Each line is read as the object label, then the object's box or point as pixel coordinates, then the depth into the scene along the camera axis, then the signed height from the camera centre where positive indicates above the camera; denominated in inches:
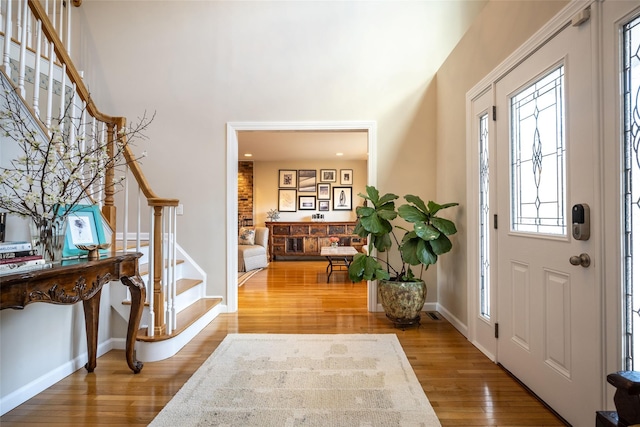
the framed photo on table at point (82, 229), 70.2 -2.4
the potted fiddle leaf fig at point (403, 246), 109.7 -10.0
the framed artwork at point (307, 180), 325.1 +38.8
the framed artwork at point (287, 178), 326.0 +41.0
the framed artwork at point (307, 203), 324.2 +15.8
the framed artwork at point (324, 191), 324.5 +27.5
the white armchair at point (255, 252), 237.3 -26.3
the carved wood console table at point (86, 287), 51.1 -12.8
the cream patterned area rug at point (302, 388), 63.4 -39.8
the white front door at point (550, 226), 57.1 -1.9
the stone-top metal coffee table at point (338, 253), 204.1 -22.5
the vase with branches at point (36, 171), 62.5 +10.7
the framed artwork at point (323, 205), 323.4 +13.7
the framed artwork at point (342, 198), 323.3 +20.8
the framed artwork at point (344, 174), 325.1 +45.4
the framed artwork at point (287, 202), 324.5 +16.9
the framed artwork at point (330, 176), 325.1 +43.3
